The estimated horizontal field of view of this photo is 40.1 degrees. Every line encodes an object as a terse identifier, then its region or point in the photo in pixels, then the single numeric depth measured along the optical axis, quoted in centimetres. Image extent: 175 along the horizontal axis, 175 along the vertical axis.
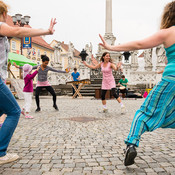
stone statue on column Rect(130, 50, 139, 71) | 2456
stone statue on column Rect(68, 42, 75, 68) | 2941
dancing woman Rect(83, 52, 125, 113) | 790
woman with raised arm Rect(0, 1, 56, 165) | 292
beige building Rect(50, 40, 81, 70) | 2792
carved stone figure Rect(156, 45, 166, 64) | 2387
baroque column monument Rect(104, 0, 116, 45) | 2775
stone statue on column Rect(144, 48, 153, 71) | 2453
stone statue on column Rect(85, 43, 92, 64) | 2916
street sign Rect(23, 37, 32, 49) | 1847
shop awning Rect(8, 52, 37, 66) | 1443
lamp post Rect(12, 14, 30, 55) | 1741
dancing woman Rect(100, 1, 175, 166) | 253
